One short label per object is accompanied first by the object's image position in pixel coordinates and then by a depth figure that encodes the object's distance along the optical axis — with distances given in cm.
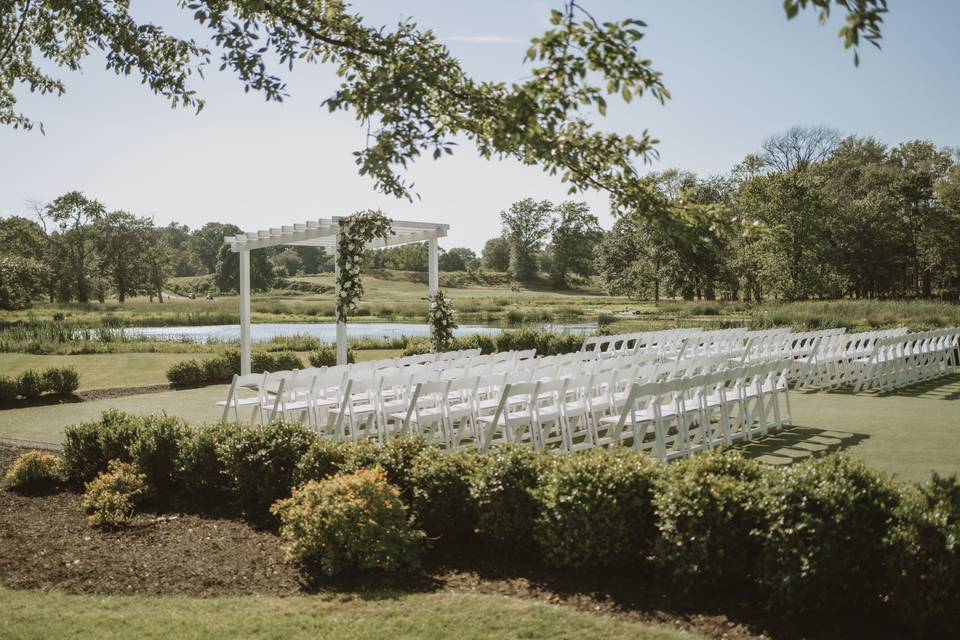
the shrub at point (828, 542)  366
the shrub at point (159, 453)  643
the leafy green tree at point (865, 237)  4072
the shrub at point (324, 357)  1702
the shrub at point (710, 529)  397
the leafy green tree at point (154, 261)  5375
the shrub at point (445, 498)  496
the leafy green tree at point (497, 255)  8150
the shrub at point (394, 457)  522
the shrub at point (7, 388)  1270
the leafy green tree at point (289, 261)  7881
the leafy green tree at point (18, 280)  2923
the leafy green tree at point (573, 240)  7381
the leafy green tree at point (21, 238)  4288
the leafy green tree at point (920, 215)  3984
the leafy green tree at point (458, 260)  8725
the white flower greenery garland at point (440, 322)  1378
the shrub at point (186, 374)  1514
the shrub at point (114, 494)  564
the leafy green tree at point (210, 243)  8325
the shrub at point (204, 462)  625
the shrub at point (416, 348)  1670
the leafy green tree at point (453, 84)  388
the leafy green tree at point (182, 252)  8450
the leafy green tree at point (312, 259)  8112
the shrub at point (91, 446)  680
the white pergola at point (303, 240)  1329
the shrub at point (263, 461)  583
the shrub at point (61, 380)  1322
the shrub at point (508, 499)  468
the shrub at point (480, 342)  1789
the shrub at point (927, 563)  338
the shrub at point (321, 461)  553
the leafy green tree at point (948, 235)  3828
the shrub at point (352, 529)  443
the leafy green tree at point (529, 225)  7575
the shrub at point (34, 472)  682
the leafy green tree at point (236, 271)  6297
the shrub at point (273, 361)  1622
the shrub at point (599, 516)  434
